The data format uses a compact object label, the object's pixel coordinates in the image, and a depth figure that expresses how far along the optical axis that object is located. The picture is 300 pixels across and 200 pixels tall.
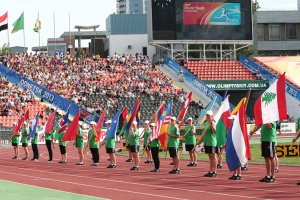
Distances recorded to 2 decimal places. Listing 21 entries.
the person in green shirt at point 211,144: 17.88
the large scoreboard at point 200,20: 51.38
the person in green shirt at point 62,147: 25.97
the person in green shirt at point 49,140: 27.19
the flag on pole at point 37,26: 66.31
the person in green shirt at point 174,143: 19.52
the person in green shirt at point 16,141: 28.98
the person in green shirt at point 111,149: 22.73
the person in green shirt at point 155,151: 20.44
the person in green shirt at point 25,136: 28.30
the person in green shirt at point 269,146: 15.52
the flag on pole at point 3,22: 54.41
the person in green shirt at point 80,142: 24.80
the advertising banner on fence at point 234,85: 52.28
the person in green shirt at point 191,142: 22.65
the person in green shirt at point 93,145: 23.88
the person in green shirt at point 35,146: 27.88
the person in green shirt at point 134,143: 21.48
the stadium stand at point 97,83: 45.59
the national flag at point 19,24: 59.19
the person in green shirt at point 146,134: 22.77
